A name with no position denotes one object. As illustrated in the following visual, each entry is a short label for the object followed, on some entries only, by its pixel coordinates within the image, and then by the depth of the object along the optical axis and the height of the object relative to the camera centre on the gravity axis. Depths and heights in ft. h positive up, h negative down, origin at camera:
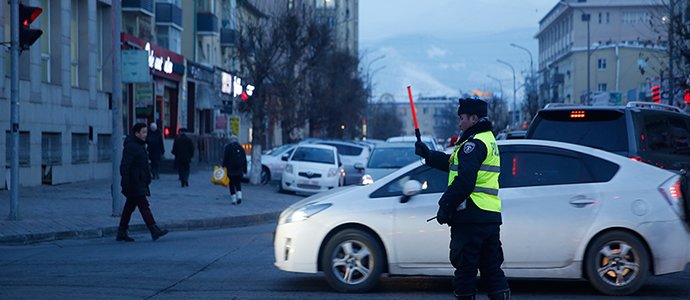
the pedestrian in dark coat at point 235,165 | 70.79 -2.87
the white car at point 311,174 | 89.45 -4.42
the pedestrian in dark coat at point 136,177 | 46.57 -2.51
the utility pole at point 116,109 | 57.21 +1.02
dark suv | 41.83 -0.05
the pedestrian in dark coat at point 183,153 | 91.50 -2.68
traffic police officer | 22.74 -1.95
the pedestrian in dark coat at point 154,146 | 97.81 -2.06
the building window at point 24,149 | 80.66 -2.05
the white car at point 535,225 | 29.89 -3.09
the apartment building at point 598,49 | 281.13 +23.98
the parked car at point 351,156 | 109.19 -3.45
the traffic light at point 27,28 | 51.75 +5.32
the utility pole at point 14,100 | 51.47 +1.36
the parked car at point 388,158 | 65.57 -2.15
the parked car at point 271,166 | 105.60 -4.40
